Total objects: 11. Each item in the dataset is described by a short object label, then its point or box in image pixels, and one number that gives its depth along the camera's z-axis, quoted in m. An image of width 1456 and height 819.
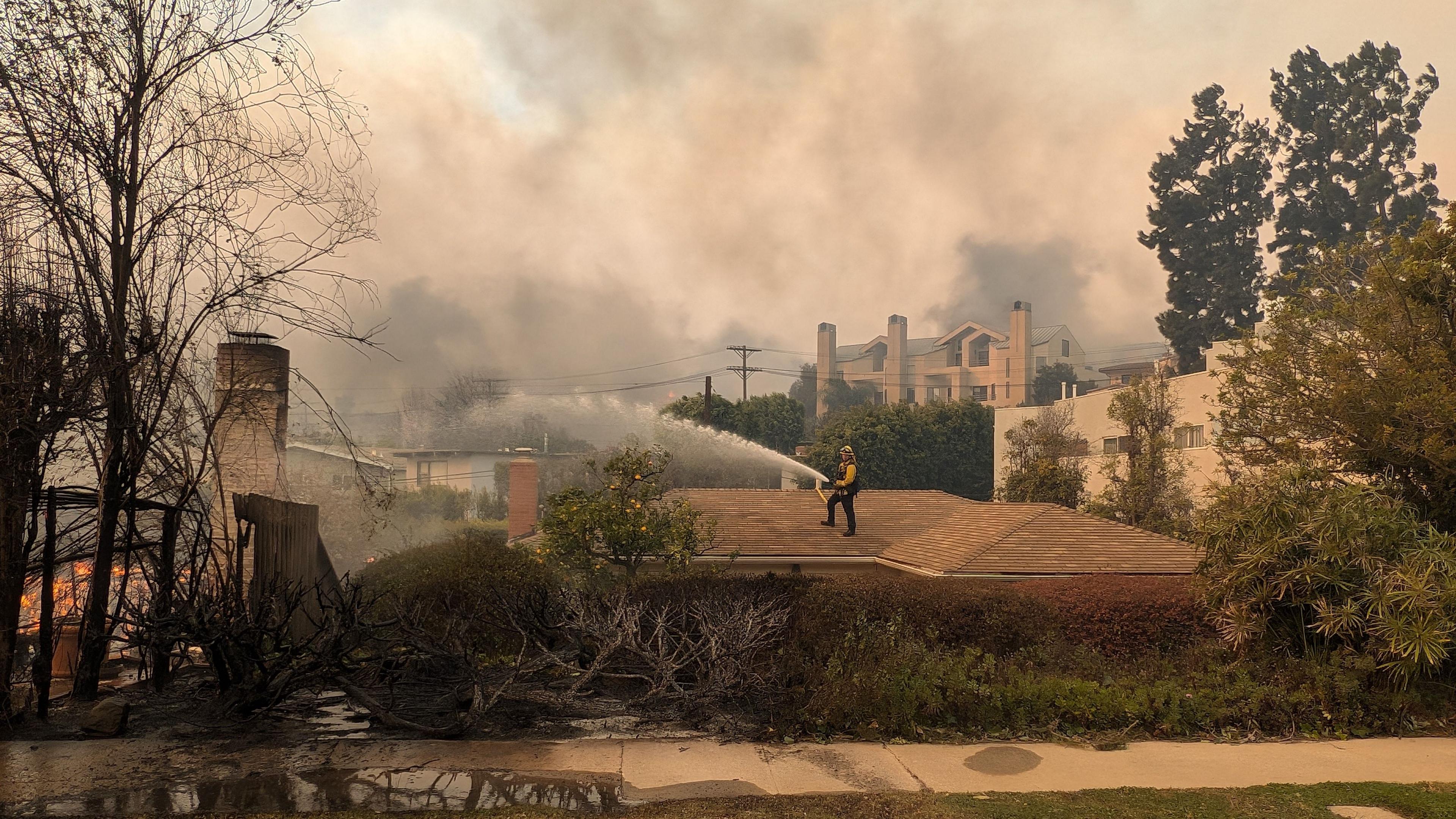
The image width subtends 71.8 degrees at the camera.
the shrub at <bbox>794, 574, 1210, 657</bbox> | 11.34
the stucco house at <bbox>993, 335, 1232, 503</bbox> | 43.12
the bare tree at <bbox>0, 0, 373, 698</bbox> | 8.66
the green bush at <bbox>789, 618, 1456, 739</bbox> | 9.16
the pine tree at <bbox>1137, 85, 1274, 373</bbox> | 61.81
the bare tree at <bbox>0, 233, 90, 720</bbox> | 8.16
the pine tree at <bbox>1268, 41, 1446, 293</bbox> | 56.50
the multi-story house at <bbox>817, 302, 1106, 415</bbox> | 97.38
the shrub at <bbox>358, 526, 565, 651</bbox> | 11.29
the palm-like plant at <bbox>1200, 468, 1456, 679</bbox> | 9.87
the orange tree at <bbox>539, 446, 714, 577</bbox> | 16.42
